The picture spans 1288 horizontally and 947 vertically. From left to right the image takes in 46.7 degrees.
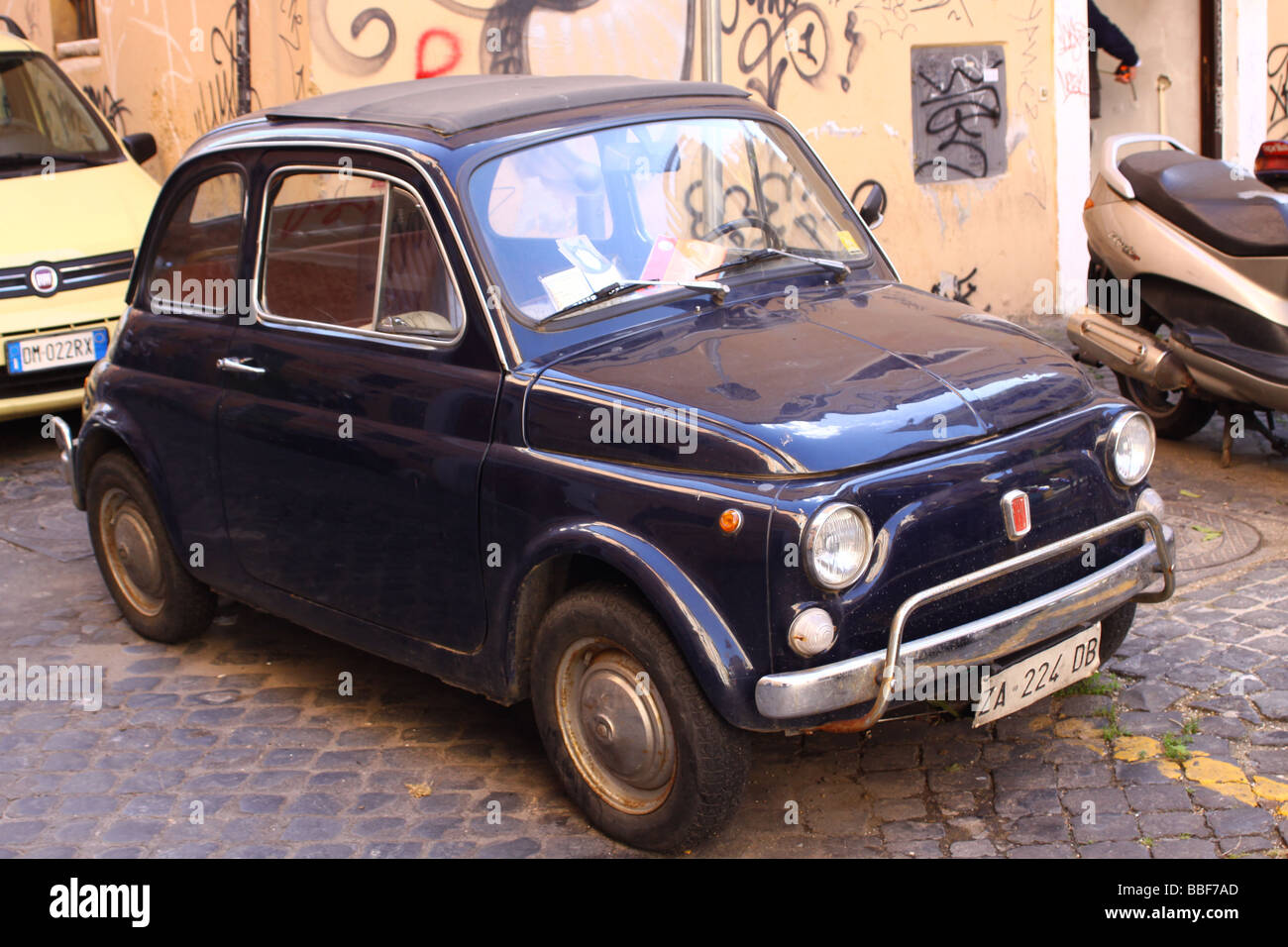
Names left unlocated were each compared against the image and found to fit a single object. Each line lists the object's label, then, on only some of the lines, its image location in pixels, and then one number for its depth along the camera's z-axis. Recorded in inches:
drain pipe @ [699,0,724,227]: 254.8
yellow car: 299.9
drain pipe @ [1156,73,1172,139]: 456.1
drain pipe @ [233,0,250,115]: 406.3
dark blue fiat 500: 137.7
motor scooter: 253.4
